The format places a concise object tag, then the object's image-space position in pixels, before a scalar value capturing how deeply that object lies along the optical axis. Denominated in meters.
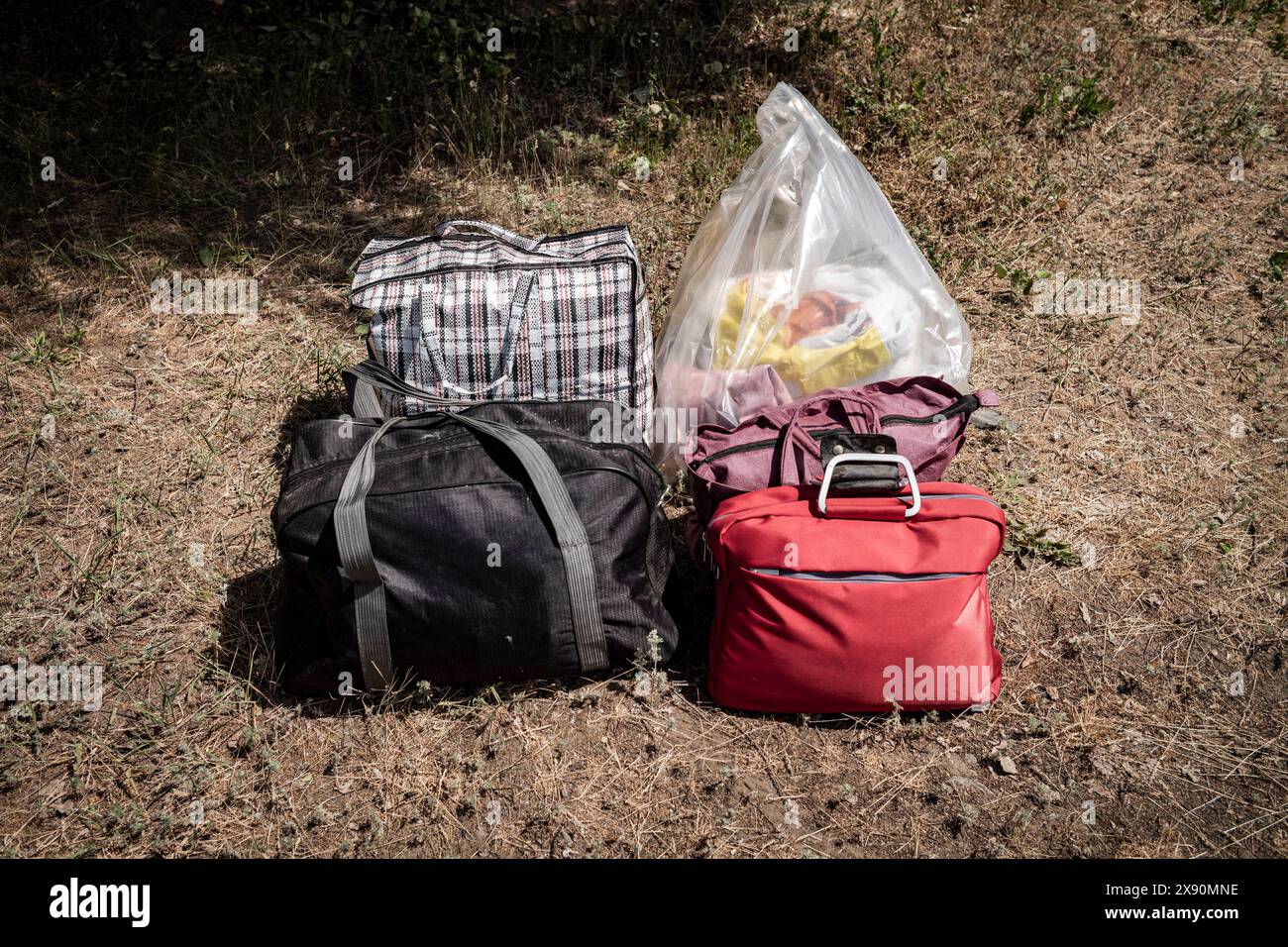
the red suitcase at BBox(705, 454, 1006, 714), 2.00
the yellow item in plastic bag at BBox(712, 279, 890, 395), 2.56
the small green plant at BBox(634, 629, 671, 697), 2.15
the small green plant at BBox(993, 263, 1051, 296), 3.30
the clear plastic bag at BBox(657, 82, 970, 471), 2.56
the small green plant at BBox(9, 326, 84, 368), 3.03
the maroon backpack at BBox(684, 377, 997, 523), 2.23
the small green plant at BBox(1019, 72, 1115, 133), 3.83
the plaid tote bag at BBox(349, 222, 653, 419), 2.47
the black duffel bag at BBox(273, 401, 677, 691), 2.00
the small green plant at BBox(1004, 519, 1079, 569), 2.52
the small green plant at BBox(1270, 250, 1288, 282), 3.30
